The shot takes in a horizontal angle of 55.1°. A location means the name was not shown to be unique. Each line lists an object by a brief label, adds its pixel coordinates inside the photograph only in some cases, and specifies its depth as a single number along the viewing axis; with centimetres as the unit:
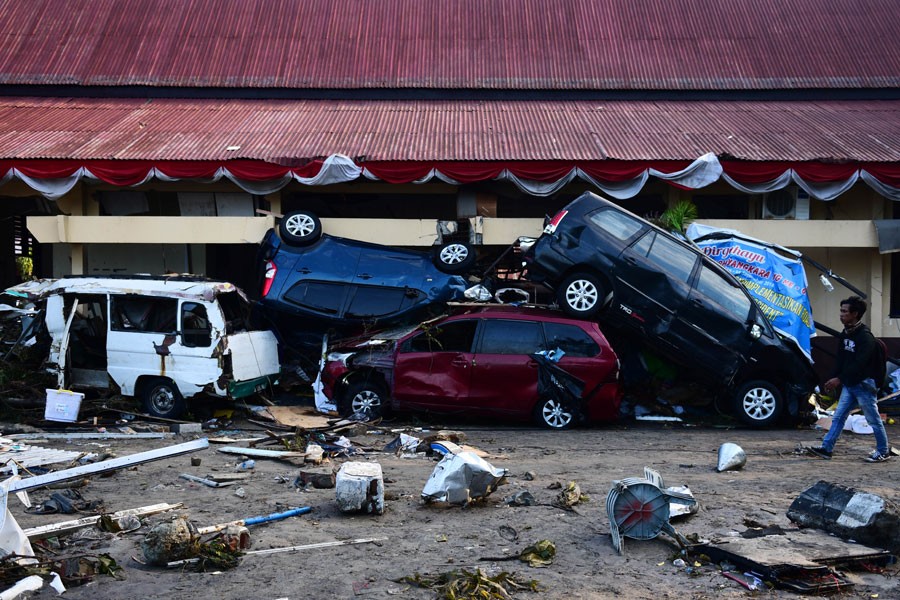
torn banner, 1230
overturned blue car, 1288
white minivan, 1155
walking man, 934
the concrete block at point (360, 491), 701
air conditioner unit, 1555
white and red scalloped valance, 1481
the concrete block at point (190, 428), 1108
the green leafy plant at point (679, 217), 1373
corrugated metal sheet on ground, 895
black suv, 1173
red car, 1118
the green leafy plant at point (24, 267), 2059
